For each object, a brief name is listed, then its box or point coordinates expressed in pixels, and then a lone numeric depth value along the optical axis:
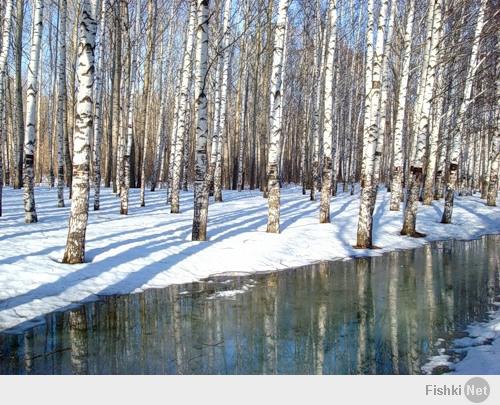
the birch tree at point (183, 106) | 14.83
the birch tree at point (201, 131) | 10.38
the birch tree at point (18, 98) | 20.70
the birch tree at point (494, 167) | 19.77
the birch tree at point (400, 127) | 14.74
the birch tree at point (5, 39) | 11.79
